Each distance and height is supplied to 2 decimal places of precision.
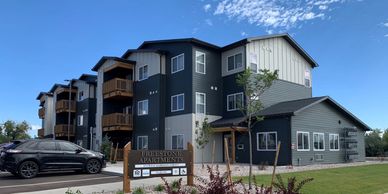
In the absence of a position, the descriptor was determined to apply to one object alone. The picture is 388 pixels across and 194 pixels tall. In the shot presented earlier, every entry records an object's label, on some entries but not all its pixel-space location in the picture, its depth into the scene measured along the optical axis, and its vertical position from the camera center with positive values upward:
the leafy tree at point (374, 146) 42.72 -1.39
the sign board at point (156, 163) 12.71 -0.98
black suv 17.23 -1.06
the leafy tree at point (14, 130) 69.00 +0.65
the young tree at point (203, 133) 24.48 +0.02
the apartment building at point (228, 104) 27.73 +2.20
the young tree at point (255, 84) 15.00 +1.83
